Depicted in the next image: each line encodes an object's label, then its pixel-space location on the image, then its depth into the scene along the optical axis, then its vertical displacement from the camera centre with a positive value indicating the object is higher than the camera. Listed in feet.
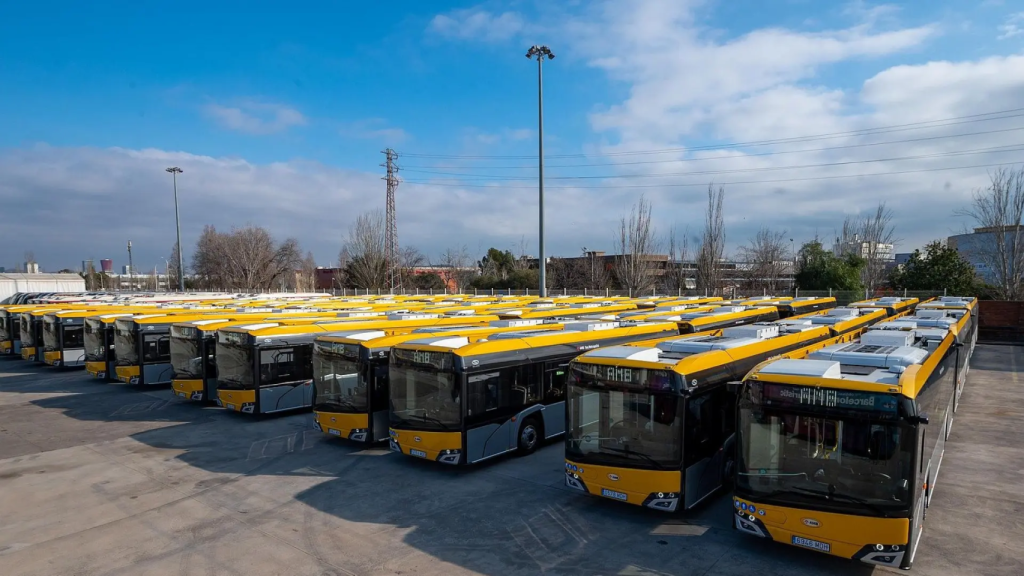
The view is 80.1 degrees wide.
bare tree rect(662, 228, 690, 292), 158.61 -3.20
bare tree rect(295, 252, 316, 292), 248.56 -4.09
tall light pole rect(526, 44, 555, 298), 92.12 +26.10
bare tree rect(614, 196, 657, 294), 154.20 -0.76
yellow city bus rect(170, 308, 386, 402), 55.83 -8.38
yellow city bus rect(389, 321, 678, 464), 35.58 -8.11
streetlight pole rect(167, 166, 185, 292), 173.58 +12.60
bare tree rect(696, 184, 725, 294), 151.33 +1.50
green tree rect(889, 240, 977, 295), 119.85 -2.71
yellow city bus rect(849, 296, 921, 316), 73.79 -5.86
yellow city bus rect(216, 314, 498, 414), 50.31 -8.52
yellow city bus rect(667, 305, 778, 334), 56.85 -5.84
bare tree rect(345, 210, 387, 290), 198.80 +1.62
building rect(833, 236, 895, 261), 159.75 +3.21
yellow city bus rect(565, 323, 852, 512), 27.30 -7.63
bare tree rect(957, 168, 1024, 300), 117.39 +1.30
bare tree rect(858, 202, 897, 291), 155.74 +1.62
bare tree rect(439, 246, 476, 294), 213.05 -3.26
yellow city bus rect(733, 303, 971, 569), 21.13 -7.22
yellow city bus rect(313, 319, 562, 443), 40.91 -7.90
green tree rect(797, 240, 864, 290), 131.95 -2.32
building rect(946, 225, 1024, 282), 124.88 +4.40
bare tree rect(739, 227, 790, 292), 158.61 -1.20
